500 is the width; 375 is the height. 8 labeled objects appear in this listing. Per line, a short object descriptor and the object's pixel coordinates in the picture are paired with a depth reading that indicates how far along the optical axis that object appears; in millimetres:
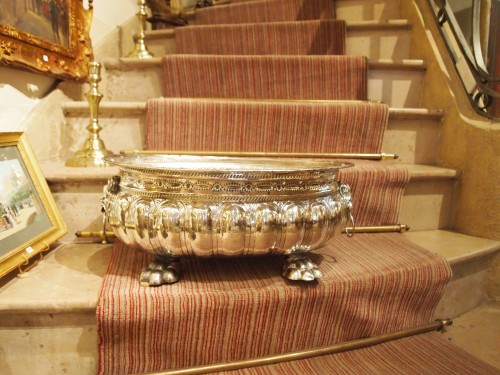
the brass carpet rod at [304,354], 615
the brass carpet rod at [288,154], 1028
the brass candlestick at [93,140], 985
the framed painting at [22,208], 700
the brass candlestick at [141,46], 1544
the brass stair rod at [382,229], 969
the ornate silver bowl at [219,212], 589
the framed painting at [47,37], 884
